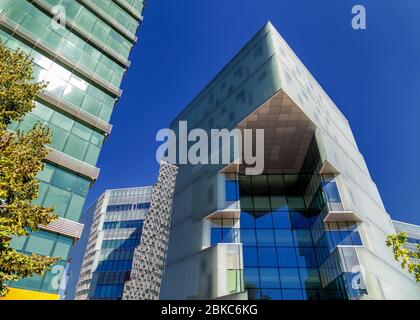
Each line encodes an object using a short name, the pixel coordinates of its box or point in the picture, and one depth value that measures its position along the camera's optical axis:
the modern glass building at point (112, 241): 72.81
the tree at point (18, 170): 8.02
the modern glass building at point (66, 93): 17.16
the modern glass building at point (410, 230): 74.48
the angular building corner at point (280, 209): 23.78
